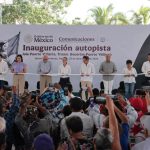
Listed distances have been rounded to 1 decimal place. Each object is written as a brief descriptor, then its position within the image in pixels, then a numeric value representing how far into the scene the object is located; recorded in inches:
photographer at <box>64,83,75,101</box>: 337.5
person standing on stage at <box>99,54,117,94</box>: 575.2
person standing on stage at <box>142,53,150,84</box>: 578.2
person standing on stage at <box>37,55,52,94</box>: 580.5
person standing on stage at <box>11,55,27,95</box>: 570.3
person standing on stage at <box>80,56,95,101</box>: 576.1
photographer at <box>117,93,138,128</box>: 191.2
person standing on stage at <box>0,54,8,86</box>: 577.9
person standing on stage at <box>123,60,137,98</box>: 573.0
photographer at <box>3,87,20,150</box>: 202.7
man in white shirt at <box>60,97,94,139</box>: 193.5
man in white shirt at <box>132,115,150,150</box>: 164.1
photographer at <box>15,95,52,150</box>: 189.8
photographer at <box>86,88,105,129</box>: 193.3
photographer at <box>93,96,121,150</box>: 149.3
